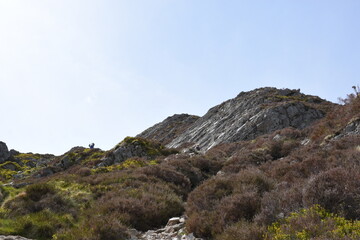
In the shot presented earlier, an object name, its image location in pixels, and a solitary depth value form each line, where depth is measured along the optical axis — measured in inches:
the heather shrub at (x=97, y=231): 276.1
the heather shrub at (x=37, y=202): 384.8
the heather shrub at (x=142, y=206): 348.8
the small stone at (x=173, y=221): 339.7
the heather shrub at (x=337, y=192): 229.8
